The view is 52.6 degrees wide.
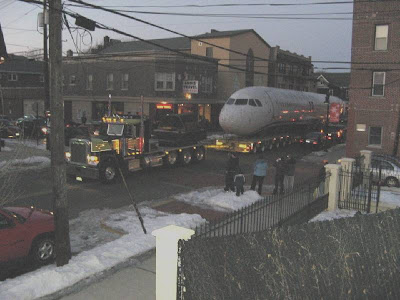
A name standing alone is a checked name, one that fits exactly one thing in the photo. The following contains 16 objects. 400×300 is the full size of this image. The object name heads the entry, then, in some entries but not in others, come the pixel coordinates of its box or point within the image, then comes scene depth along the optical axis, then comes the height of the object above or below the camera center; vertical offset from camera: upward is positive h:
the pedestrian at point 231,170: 15.58 -2.54
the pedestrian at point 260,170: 15.62 -2.51
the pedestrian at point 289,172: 16.28 -2.68
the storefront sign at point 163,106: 41.16 -0.37
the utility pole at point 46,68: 24.16 +1.92
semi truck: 17.55 -2.27
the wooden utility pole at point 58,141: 8.40 -0.89
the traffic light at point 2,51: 20.77 +2.42
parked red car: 8.32 -2.89
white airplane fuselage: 29.11 -0.41
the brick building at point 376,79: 24.77 +1.81
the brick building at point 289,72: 62.28 +5.79
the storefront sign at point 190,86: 41.12 +1.72
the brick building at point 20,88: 55.62 +1.42
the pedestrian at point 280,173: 15.83 -2.66
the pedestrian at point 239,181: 14.72 -2.81
